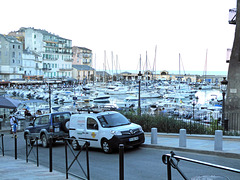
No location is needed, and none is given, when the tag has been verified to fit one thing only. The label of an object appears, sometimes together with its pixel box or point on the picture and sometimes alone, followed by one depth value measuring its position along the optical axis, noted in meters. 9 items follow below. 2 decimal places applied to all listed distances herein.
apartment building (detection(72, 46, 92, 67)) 149.00
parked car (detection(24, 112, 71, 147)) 16.70
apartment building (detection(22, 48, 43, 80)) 103.44
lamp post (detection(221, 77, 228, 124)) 19.61
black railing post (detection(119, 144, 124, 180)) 5.77
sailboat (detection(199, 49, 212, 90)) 111.24
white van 12.53
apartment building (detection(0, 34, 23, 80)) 94.76
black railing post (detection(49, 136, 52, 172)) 9.12
